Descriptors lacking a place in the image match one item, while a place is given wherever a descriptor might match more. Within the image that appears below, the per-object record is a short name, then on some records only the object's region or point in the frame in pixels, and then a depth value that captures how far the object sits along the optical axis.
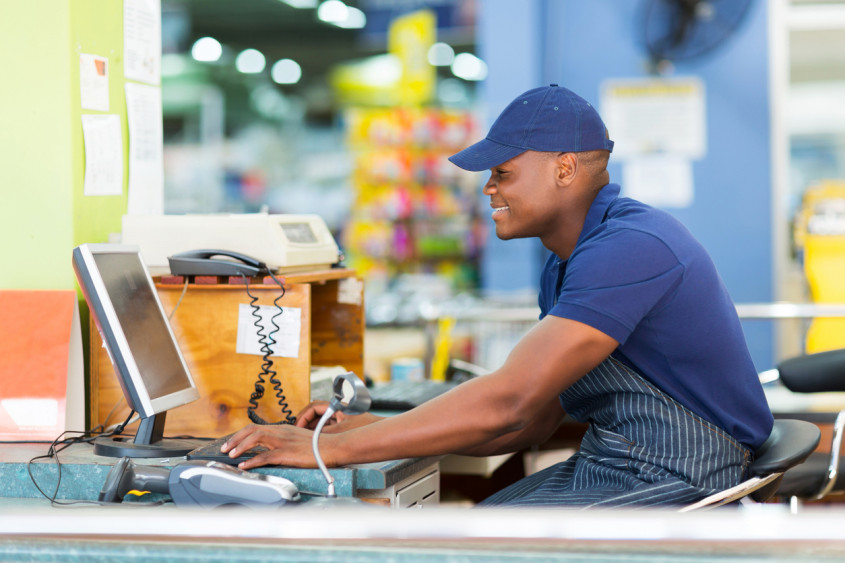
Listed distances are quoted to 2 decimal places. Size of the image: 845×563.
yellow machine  10.09
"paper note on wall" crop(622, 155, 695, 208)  11.88
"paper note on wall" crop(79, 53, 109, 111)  4.94
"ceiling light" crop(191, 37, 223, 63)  23.58
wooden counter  4.56
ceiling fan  11.59
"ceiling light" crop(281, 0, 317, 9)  19.38
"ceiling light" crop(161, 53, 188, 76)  26.17
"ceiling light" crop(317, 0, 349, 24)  19.16
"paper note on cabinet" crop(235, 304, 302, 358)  4.53
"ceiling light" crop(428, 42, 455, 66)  21.68
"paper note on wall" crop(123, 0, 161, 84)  5.35
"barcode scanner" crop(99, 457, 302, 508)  3.30
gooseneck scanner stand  3.43
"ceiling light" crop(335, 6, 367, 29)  20.15
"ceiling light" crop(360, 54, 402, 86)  23.23
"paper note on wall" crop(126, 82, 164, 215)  5.38
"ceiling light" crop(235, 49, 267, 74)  26.41
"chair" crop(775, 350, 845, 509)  4.92
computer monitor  3.86
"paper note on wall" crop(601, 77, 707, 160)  11.82
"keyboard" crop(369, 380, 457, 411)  5.39
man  3.61
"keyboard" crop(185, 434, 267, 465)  3.76
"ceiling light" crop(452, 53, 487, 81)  22.83
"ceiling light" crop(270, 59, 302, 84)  27.64
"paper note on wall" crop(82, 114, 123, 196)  5.00
